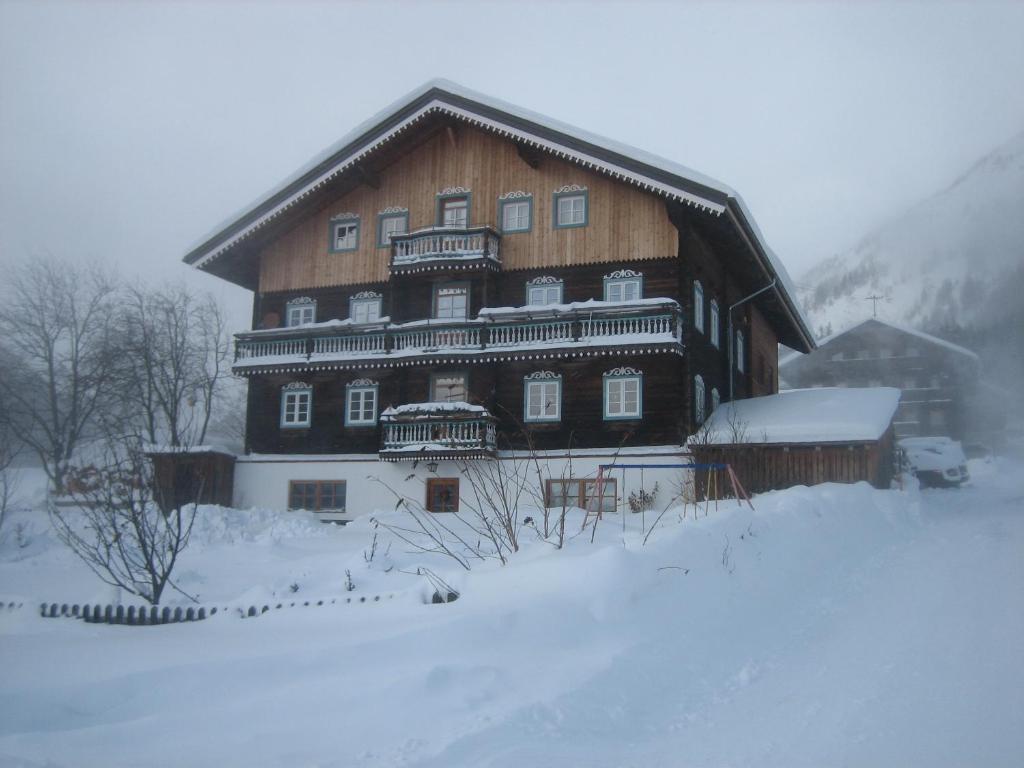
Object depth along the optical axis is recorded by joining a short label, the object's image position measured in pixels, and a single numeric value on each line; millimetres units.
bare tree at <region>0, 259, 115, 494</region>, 36562
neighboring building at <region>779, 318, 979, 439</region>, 67938
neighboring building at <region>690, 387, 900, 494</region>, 25719
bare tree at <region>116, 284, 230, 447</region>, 44281
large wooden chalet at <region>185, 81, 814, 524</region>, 28234
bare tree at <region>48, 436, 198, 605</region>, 13234
